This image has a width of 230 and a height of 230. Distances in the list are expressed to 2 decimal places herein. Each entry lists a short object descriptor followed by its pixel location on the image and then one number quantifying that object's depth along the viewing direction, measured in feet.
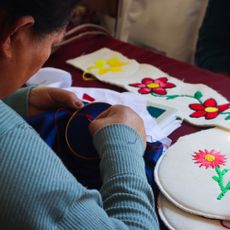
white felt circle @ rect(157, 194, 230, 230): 2.15
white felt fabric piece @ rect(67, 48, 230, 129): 3.12
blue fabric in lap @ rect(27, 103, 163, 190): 2.42
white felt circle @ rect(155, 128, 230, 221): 2.24
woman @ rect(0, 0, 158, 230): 1.51
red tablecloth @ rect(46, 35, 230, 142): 3.57
